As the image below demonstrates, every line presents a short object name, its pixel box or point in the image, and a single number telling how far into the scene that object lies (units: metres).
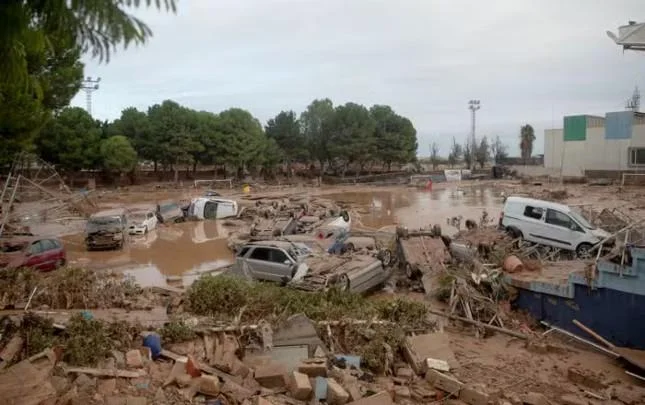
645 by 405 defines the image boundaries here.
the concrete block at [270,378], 7.27
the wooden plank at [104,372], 6.84
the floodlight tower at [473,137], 91.25
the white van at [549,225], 16.75
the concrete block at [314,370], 7.45
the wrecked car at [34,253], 15.32
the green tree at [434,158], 113.62
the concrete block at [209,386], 6.80
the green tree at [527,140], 107.00
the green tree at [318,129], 74.00
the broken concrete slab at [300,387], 6.97
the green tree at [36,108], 12.17
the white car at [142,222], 28.22
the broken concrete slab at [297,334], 8.71
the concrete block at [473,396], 7.55
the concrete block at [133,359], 7.23
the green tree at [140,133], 61.88
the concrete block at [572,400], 7.96
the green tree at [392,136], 73.62
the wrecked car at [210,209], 34.25
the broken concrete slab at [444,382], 7.86
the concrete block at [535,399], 7.82
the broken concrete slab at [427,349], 8.88
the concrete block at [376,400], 6.76
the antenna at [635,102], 70.54
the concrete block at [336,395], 6.89
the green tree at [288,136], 73.62
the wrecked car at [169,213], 33.12
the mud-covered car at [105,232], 23.56
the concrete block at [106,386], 6.54
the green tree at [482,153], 103.44
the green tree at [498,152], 104.12
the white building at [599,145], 49.53
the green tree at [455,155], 114.59
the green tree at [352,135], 70.12
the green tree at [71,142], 54.91
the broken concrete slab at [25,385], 5.78
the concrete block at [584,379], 8.83
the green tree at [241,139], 65.31
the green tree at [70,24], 3.62
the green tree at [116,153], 55.81
